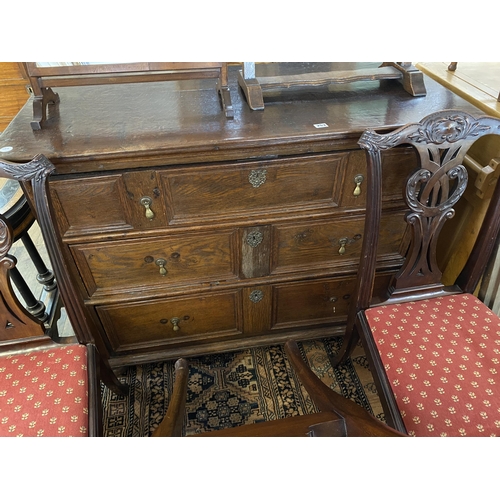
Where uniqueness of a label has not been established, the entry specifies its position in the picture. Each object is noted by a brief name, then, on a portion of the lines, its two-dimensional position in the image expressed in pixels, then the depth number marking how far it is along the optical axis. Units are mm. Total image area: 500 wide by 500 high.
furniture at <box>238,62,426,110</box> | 1179
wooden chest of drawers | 1056
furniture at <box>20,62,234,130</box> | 1055
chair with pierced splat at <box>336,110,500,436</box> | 946
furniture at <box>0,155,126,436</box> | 923
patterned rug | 1472
